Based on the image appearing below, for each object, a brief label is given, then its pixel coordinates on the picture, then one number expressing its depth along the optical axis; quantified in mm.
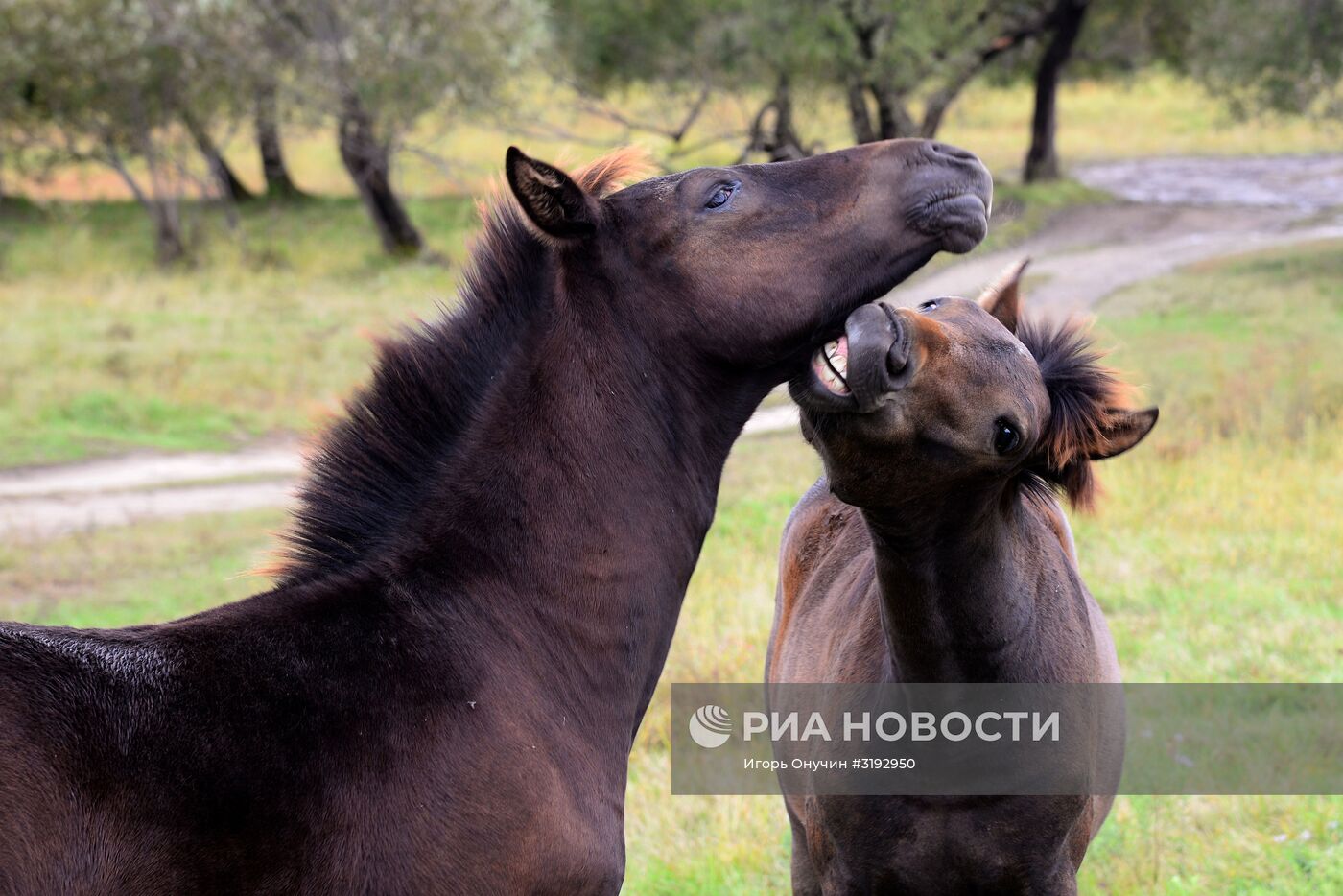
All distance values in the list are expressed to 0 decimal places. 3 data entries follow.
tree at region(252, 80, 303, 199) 23203
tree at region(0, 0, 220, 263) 21891
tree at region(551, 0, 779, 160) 23859
